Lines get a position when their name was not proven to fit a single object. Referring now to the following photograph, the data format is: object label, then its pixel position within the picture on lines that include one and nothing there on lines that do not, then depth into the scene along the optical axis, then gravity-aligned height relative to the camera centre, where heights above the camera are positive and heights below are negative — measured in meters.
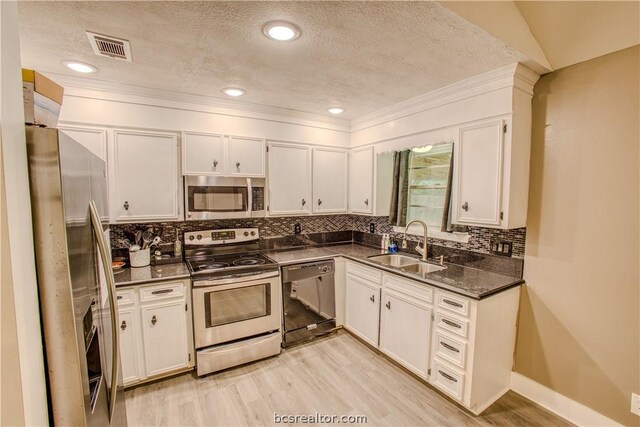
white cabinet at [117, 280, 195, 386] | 2.24 -1.11
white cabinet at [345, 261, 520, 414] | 2.02 -1.09
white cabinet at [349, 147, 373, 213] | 3.33 +0.17
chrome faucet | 2.83 -0.51
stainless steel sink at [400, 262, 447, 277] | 2.76 -0.71
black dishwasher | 2.88 -1.10
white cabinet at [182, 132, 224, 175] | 2.66 +0.37
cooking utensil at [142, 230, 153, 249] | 2.65 -0.42
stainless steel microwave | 2.69 -0.03
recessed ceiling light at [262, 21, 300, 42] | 1.53 +0.90
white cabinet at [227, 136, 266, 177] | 2.87 +0.38
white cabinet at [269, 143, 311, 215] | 3.11 +0.17
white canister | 2.58 -0.58
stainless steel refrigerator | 0.77 -0.22
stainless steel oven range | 2.46 -0.99
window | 2.73 +0.12
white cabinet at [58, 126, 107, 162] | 2.28 +0.44
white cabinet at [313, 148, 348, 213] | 3.40 +0.17
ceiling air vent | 1.65 +0.88
